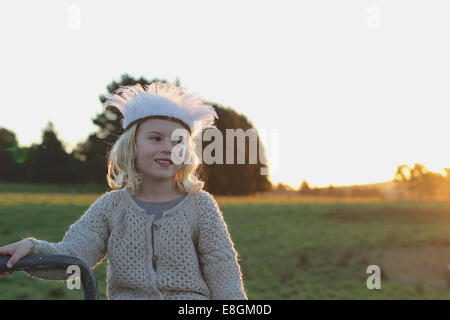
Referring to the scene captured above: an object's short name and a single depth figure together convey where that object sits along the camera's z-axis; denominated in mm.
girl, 2143
